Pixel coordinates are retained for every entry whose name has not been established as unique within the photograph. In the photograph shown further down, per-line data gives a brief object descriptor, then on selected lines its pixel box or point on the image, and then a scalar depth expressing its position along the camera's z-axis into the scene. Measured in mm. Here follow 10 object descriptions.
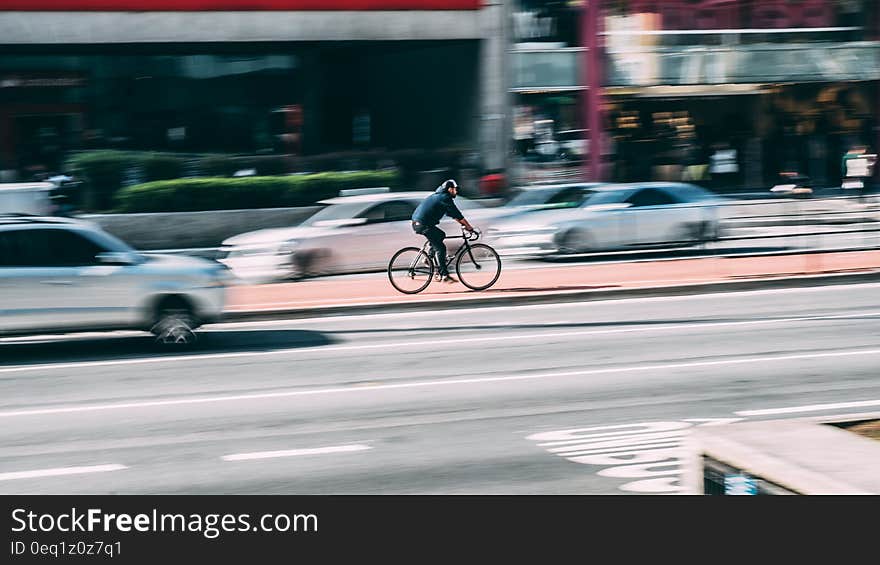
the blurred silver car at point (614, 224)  21719
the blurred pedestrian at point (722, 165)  34938
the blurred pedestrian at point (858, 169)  31875
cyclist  17266
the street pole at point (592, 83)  32281
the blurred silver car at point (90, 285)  13203
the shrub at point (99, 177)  25734
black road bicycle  17859
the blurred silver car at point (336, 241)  20281
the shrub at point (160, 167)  26422
